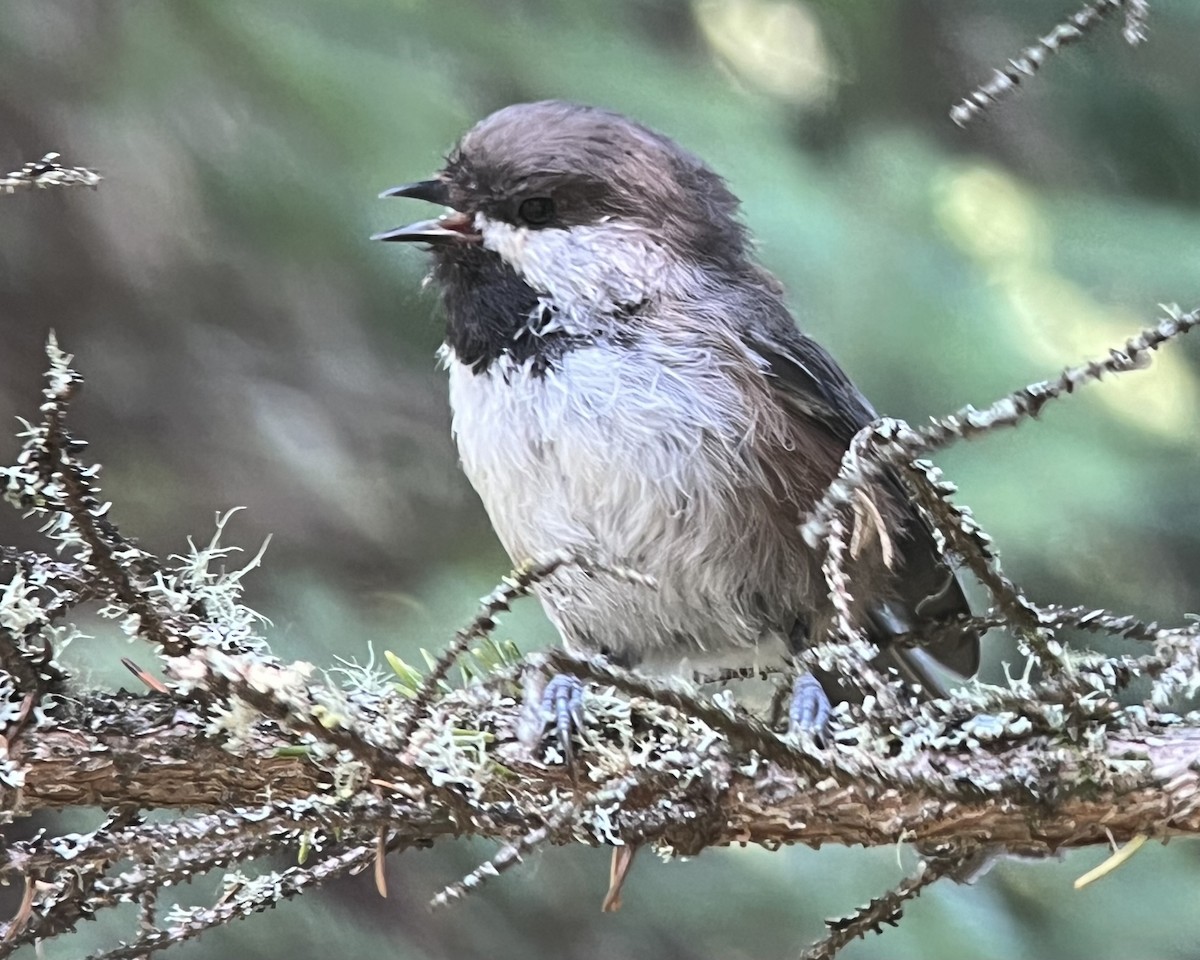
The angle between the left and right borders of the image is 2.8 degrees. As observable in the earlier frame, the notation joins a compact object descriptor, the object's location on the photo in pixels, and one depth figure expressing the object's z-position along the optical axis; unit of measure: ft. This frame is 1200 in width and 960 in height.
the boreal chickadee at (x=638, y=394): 9.28
